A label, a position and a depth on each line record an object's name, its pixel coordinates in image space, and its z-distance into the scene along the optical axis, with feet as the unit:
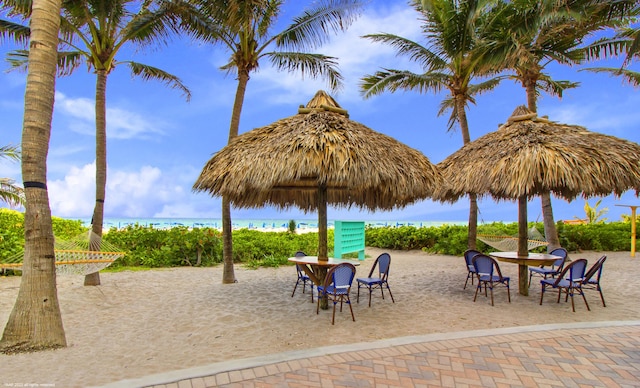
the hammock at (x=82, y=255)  19.08
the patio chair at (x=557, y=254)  21.79
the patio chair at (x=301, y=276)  21.56
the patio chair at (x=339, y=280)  15.92
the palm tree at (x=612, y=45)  36.45
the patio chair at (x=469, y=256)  22.18
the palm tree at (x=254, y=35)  24.39
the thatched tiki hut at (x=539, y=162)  18.15
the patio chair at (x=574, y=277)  18.26
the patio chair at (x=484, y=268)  19.43
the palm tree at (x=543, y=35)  30.66
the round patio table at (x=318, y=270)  18.13
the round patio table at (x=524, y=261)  20.62
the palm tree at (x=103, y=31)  23.97
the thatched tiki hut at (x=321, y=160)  15.80
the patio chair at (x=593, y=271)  18.22
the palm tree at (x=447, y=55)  33.47
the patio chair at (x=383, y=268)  19.12
